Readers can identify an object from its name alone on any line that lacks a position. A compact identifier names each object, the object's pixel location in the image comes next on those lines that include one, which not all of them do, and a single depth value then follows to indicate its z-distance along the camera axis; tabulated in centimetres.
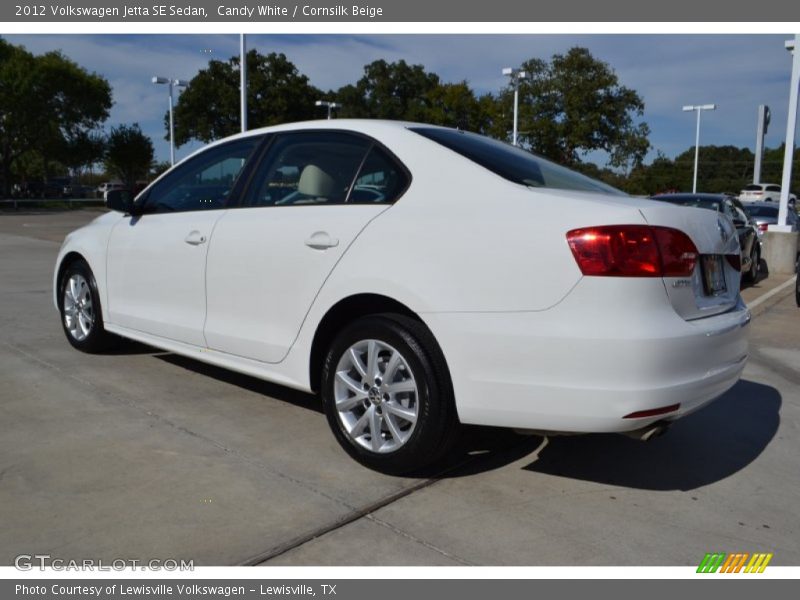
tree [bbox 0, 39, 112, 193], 4262
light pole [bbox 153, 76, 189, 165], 3336
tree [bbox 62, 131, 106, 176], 4841
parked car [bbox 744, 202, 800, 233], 1690
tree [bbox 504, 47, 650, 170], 3117
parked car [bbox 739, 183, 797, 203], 3638
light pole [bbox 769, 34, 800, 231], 1476
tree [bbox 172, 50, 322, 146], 4806
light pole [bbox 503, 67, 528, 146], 2853
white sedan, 293
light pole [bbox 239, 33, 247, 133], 1859
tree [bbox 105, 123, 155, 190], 5219
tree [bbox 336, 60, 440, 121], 6303
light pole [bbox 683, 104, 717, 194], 3900
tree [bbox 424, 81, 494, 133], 4775
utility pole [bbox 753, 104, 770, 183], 3057
